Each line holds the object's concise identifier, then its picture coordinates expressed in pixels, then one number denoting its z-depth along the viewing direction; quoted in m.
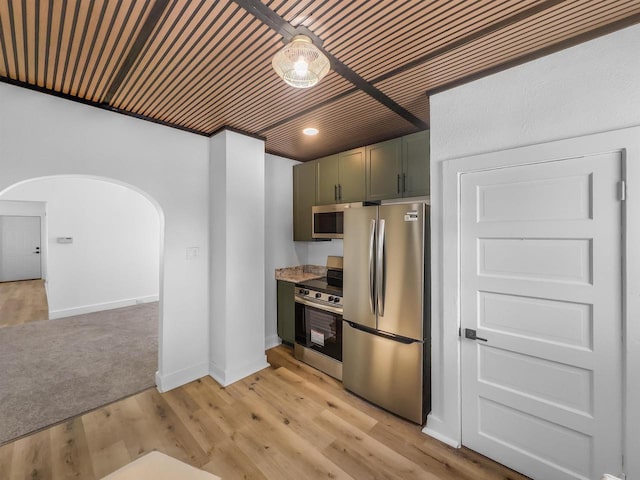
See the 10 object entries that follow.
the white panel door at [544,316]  1.49
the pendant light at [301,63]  1.37
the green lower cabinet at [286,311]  3.49
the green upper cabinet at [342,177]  3.11
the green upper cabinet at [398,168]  2.61
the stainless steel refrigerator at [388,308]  2.21
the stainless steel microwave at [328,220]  3.21
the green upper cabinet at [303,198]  3.65
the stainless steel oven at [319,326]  2.92
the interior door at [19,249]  8.34
